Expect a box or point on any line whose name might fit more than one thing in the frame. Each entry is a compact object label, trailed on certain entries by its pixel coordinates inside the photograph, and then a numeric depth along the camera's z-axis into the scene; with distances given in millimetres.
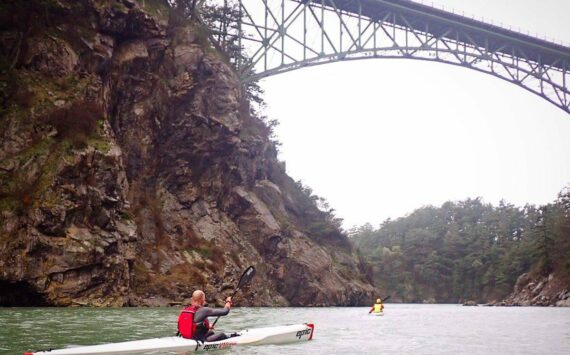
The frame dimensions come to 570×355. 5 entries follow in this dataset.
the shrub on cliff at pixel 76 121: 28484
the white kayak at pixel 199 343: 11516
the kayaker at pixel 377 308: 31875
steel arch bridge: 43312
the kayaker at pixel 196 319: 13000
